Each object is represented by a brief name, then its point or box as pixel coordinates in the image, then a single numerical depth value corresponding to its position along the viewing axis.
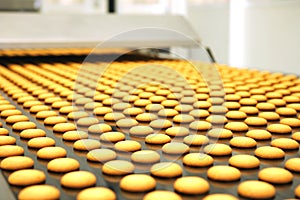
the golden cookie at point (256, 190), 0.70
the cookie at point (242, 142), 0.96
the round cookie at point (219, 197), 0.67
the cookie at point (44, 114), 1.24
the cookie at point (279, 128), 1.07
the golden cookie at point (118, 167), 0.81
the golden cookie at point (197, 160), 0.84
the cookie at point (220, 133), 1.03
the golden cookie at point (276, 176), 0.76
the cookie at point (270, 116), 1.21
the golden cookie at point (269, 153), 0.89
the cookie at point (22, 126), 1.10
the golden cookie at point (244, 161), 0.83
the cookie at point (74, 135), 1.02
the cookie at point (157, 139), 0.99
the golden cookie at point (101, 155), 0.88
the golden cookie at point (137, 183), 0.72
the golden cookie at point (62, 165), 0.81
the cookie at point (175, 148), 0.92
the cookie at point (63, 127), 1.09
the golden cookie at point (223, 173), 0.77
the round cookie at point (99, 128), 1.09
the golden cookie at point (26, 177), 0.74
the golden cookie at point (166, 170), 0.79
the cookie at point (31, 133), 1.03
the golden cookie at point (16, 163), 0.82
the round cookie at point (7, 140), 0.98
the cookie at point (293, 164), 0.82
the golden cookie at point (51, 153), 0.88
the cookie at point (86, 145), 0.95
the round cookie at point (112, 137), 1.01
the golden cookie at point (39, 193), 0.68
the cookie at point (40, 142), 0.96
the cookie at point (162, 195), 0.67
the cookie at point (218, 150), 0.91
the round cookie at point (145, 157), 0.86
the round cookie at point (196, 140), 0.98
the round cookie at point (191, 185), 0.71
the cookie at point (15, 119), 1.18
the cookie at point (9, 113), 1.25
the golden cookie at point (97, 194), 0.68
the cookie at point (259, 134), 1.03
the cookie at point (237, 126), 1.09
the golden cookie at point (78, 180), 0.74
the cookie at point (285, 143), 0.95
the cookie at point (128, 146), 0.93
